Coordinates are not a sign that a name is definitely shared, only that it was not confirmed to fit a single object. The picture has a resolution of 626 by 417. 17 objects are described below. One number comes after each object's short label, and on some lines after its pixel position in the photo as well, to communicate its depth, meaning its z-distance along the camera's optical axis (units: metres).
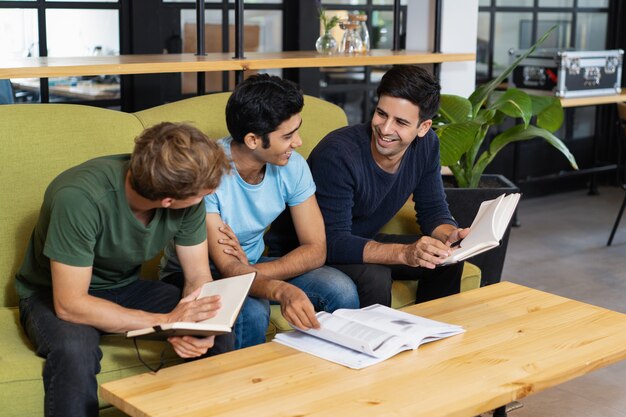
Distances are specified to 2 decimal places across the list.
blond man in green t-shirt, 2.02
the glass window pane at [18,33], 3.62
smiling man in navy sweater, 2.67
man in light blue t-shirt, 2.44
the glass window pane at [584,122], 6.17
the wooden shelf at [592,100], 5.13
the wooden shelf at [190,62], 2.86
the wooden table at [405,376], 1.79
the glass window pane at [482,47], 5.46
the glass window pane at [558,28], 5.79
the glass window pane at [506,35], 5.57
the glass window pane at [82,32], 3.75
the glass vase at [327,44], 3.75
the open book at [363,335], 2.03
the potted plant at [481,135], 3.51
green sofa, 2.10
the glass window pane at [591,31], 6.07
